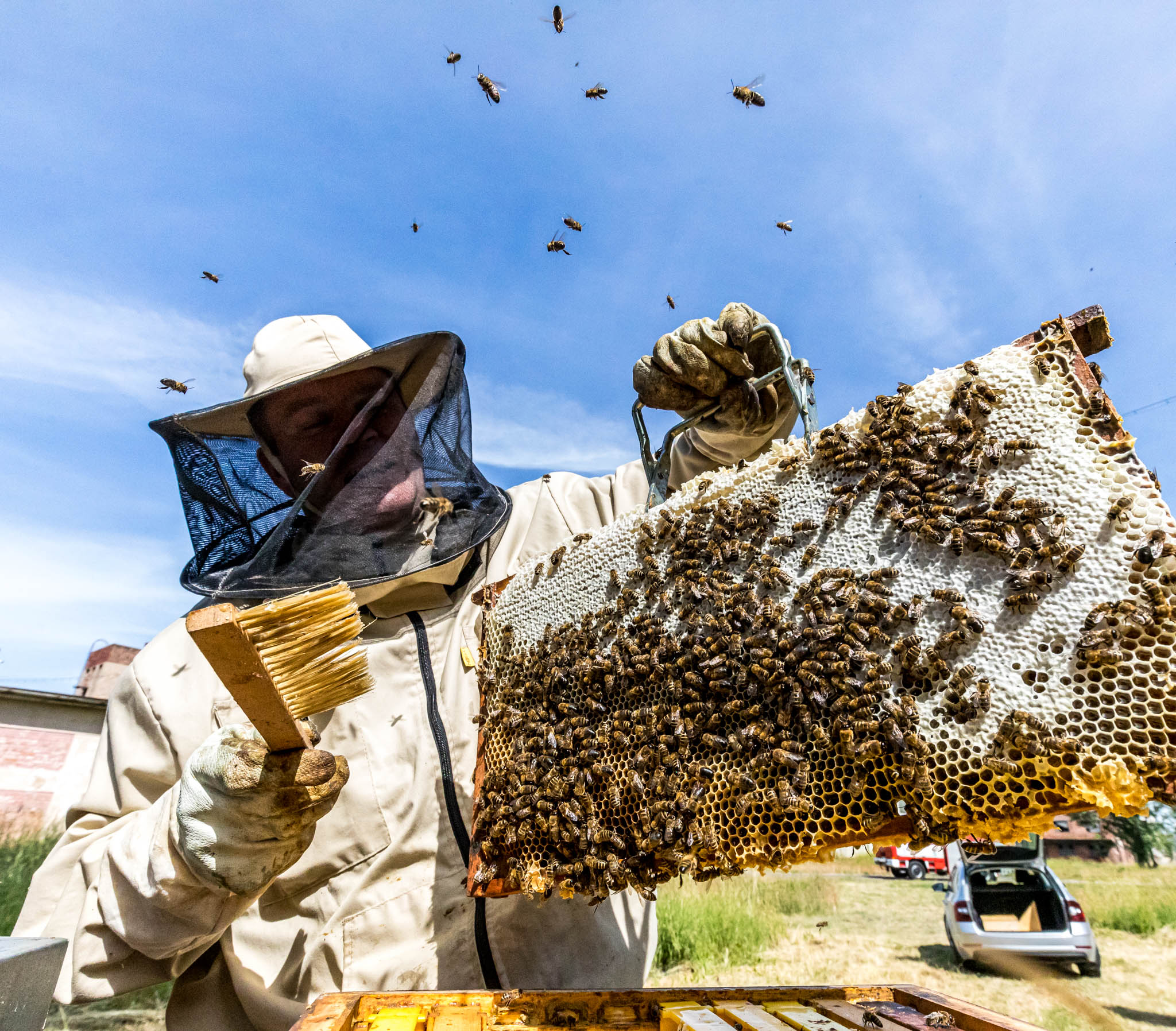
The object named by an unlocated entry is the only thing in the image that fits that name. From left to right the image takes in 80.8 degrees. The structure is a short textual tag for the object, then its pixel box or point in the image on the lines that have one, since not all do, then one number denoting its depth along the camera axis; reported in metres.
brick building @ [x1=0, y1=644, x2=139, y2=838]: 15.25
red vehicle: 23.05
